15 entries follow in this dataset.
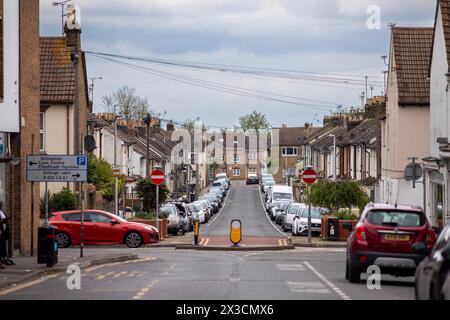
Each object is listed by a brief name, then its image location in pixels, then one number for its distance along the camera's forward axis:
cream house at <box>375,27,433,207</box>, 56.75
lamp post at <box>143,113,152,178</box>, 58.75
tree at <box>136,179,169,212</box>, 58.38
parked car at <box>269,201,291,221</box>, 75.31
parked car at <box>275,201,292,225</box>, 71.00
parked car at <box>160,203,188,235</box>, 55.16
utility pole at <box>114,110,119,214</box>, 55.25
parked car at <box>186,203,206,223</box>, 67.43
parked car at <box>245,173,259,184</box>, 157.62
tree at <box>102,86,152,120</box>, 118.69
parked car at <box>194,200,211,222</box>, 78.91
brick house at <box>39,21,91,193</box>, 56.47
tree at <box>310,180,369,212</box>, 56.81
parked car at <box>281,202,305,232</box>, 60.39
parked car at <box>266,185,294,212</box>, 90.88
